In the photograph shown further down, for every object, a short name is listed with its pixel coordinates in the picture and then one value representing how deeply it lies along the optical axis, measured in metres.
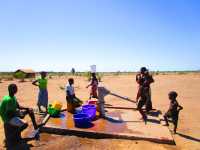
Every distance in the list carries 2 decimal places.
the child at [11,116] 3.62
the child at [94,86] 7.00
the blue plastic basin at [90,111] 4.68
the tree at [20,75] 22.53
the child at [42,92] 5.78
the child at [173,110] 4.31
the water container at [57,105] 5.04
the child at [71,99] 5.45
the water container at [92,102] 5.63
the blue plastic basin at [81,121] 4.27
